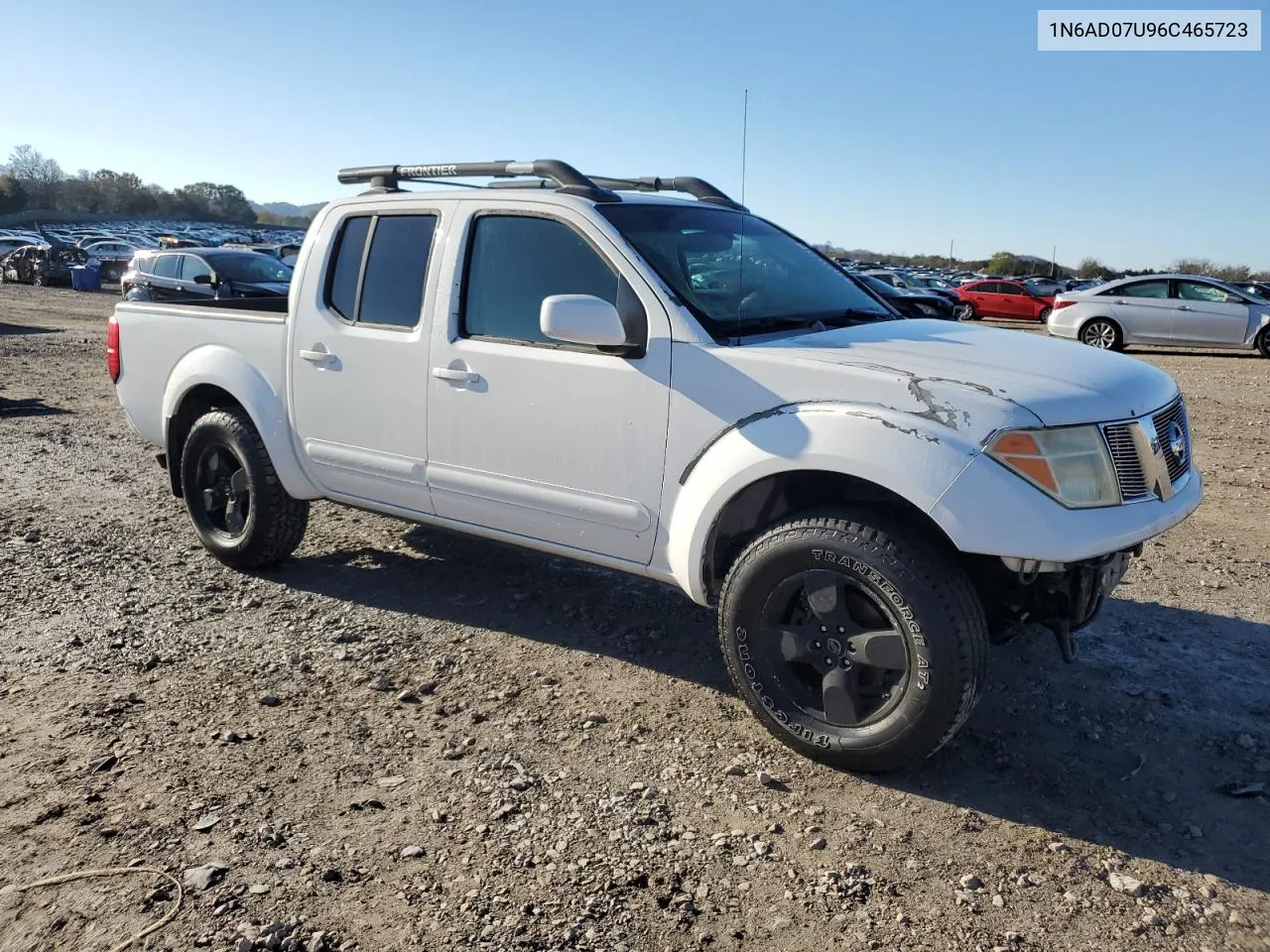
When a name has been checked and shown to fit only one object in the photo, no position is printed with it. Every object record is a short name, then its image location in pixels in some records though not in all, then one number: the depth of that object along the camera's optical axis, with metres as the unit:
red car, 31.25
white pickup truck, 3.03
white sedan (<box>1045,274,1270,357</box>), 18.45
